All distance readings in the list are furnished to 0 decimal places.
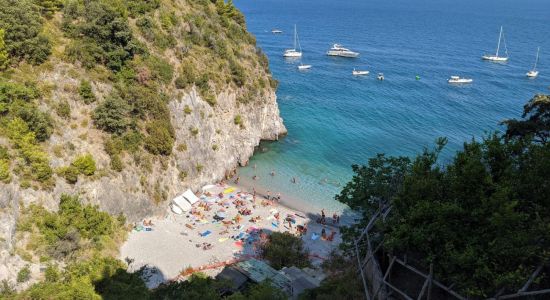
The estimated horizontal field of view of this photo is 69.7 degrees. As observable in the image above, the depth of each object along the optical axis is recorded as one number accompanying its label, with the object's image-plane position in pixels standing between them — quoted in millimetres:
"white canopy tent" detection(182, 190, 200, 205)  41616
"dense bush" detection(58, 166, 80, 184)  32375
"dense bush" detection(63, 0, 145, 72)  41038
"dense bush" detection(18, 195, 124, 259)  28875
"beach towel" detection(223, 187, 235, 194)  45278
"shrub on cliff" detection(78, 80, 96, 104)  37438
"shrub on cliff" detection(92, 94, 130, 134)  36938
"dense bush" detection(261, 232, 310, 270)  33031
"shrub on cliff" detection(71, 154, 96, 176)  33478
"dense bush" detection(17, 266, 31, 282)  26344
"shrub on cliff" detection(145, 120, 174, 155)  39750
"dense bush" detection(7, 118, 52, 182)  30578
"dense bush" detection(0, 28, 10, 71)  34438
